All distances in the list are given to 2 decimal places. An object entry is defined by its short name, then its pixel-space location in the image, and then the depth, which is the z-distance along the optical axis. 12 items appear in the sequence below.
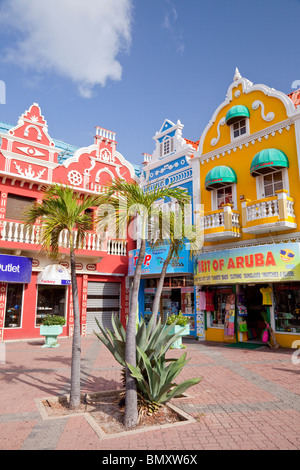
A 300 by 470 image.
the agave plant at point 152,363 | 5.77
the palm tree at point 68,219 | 6.52
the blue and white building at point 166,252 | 16.45
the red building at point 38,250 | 14.95
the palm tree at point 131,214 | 5.70
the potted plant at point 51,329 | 13.38
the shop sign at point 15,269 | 14.34
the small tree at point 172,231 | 7.47
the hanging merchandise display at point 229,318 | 14.23
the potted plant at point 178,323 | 12.65
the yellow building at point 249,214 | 12.38
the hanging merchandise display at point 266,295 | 12.88
